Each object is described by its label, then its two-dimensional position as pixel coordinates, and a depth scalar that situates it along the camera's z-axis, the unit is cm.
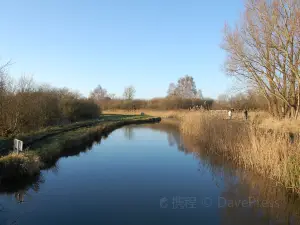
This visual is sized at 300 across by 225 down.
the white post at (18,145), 634
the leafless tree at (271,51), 1231
